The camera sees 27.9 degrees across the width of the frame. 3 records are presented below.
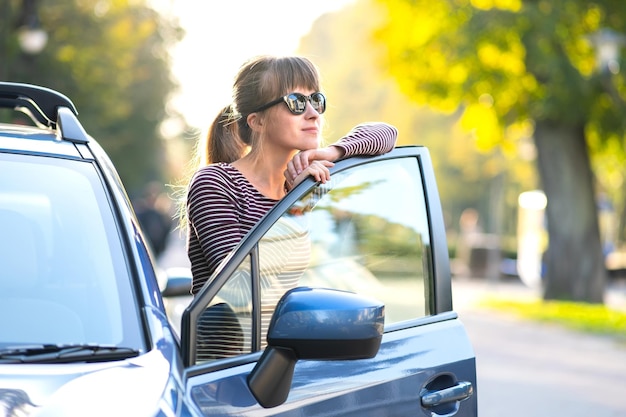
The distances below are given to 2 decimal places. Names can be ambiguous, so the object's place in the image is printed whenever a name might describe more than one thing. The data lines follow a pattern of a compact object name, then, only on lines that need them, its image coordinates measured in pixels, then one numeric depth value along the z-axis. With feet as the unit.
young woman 11.01
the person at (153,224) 76.13
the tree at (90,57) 80.64
